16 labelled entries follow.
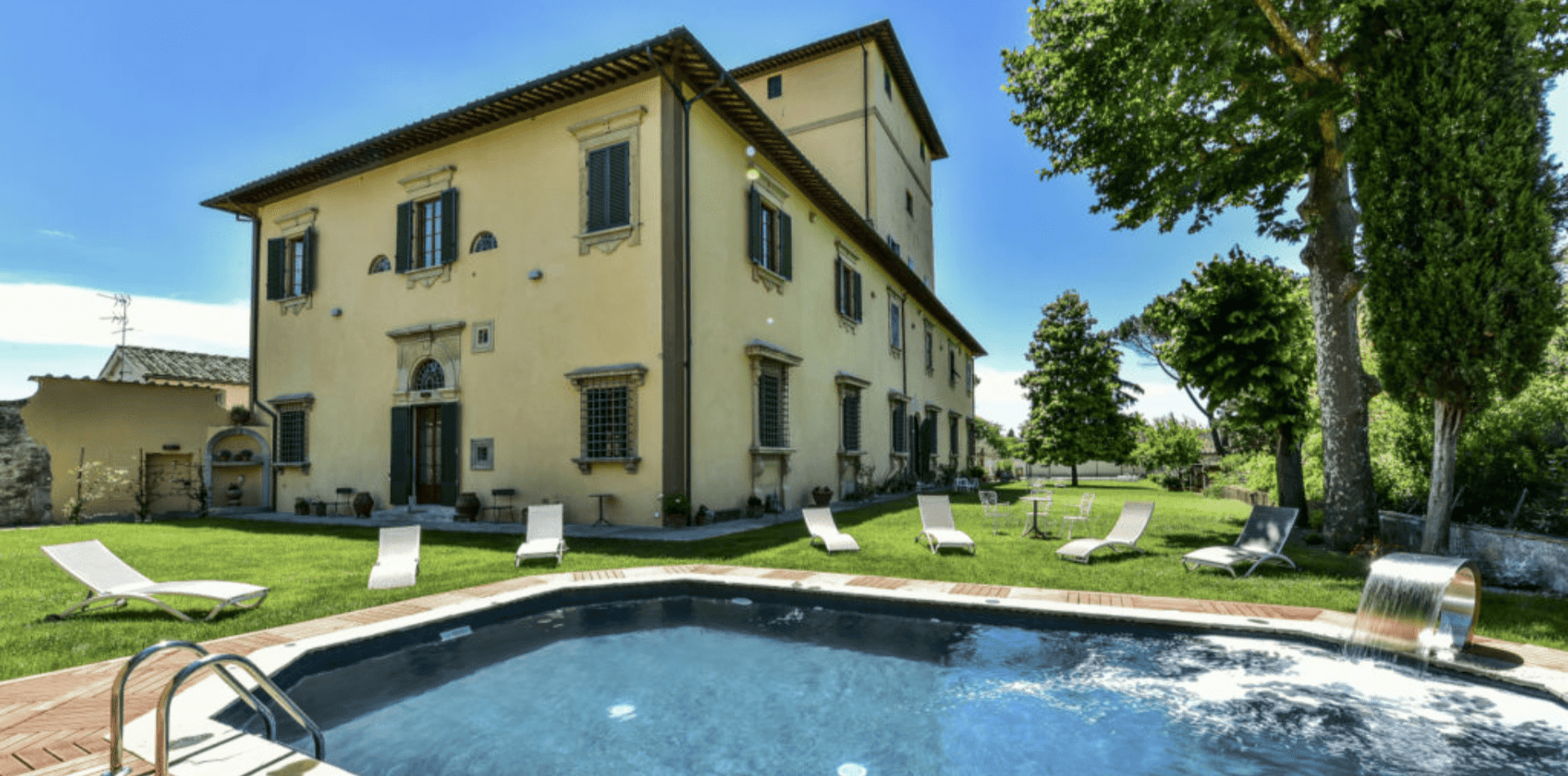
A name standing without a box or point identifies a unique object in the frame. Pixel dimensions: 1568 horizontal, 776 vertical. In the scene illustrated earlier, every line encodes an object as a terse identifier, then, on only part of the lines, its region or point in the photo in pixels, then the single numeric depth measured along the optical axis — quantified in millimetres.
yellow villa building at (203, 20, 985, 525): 11562
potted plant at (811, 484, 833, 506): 15023
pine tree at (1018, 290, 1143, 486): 28797
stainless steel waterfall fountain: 4566
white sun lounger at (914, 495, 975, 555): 9000
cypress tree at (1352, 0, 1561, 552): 6148
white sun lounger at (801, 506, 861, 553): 8914
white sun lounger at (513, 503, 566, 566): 8566
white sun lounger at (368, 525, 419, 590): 6742
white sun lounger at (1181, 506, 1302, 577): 7215
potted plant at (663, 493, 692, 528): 11070
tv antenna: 31109
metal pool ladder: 2318
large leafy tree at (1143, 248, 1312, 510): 10656
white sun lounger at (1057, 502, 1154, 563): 8180
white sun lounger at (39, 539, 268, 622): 5383
